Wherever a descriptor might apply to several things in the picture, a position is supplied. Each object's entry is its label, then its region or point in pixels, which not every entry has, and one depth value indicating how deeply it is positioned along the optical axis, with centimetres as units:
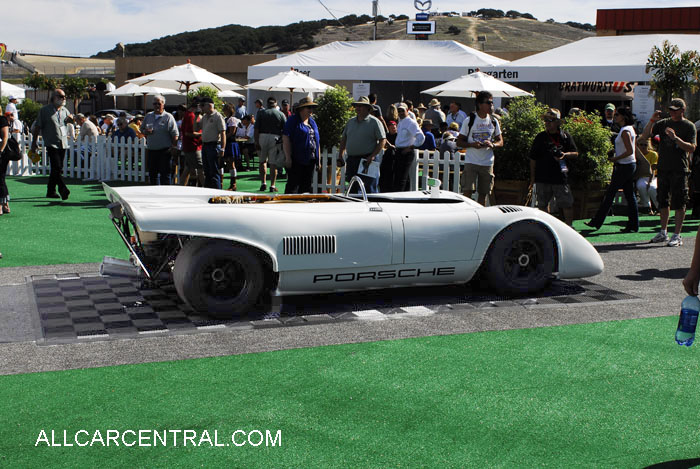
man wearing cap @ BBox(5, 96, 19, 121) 1908
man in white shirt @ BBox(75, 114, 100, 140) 1797
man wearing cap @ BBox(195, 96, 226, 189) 1380
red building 3766
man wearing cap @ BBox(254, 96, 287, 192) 1535
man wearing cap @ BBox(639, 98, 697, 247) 1006
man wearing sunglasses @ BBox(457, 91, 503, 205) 1077
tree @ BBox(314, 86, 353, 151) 1639
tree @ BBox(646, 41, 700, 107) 1591
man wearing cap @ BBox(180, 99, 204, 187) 1443
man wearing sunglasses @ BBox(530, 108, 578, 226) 1022
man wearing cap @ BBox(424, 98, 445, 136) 1888
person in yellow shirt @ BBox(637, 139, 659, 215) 1341
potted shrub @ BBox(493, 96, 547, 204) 1198
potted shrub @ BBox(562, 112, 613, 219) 1202
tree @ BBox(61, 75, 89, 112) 6638
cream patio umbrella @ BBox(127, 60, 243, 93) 1853
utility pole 5309
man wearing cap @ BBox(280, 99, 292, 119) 1975
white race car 623
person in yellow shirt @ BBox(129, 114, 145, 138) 1914
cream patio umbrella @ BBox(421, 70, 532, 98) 1695
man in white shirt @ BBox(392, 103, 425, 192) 1215
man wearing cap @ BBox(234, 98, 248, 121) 2395
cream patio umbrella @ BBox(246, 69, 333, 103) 1936
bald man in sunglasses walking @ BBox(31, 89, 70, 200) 1366
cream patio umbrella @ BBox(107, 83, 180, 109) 2191
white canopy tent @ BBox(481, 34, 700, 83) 1738
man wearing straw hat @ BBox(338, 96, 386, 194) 1140
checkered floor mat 607
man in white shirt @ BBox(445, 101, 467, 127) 1784
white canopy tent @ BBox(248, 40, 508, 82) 2142
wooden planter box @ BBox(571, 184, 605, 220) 1215
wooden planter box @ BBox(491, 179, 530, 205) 1195
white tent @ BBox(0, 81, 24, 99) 4188
